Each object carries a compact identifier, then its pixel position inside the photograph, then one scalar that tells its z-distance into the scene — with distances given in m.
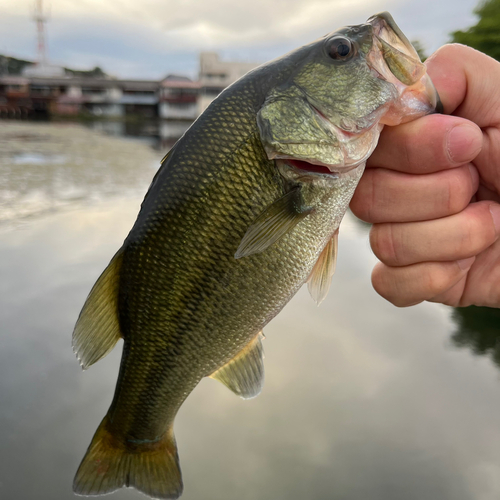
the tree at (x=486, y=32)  12.58
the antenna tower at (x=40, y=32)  65.99
